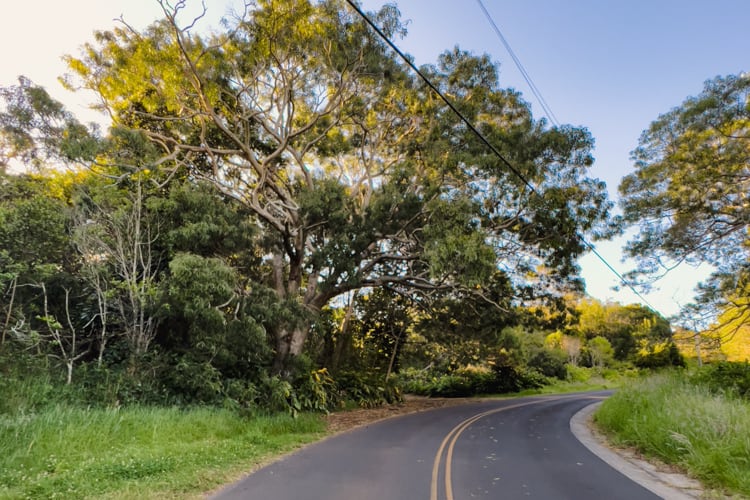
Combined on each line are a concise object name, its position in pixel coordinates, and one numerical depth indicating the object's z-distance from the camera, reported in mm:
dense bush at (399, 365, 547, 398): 29172
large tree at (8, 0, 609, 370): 12109
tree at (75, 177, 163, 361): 10352
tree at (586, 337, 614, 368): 49875
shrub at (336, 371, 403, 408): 17734
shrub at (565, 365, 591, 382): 41081
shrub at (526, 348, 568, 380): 38438
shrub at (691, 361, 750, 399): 13132
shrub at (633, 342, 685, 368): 35562
